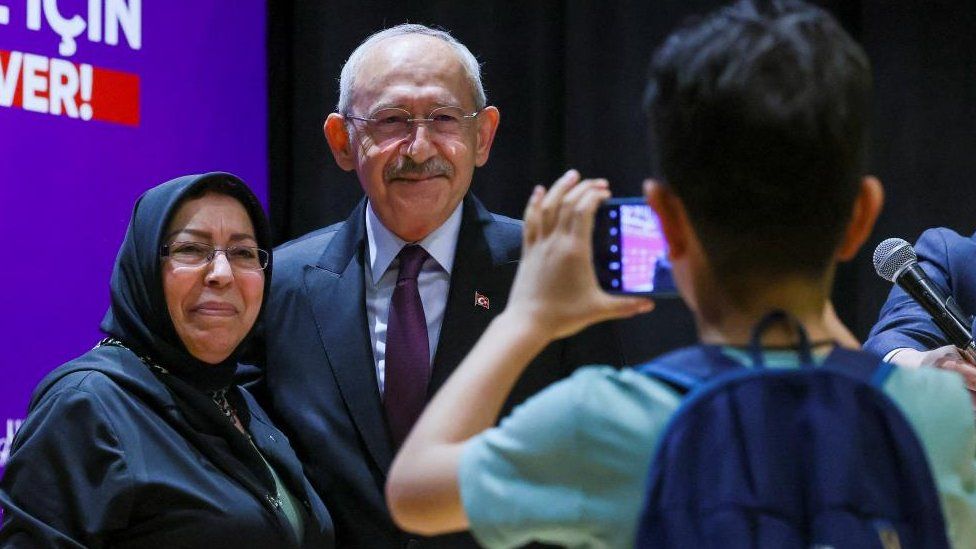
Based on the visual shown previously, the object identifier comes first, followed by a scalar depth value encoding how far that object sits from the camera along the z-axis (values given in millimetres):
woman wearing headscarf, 2283
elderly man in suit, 2500
